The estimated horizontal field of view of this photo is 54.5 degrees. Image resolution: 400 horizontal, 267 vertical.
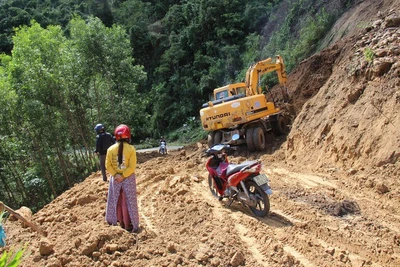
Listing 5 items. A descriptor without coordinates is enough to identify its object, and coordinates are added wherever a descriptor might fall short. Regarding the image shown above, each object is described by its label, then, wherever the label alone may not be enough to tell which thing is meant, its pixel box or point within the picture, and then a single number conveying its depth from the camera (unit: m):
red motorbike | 6.11
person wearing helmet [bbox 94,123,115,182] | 9.01
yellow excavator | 12.36
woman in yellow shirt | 5.24
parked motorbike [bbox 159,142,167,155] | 17.98
